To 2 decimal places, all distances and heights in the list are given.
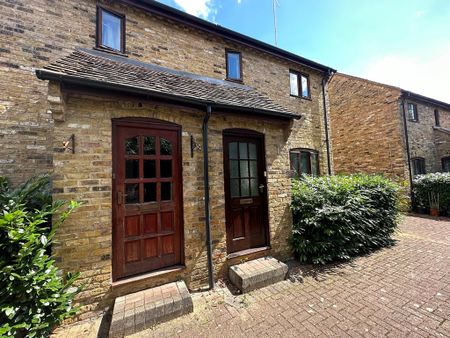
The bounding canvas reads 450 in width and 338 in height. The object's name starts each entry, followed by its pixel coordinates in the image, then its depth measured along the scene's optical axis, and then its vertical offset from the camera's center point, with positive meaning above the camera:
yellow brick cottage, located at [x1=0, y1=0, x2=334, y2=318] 2.95 +0.67
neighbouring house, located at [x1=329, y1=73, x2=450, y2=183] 9.75 +2.36
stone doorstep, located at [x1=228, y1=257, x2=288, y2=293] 3.48 -1.75
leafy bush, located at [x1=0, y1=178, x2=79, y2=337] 2.17 -1.09
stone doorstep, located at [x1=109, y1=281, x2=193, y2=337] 2.55 -1.75
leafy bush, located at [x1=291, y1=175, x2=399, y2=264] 4.51 -1.02
